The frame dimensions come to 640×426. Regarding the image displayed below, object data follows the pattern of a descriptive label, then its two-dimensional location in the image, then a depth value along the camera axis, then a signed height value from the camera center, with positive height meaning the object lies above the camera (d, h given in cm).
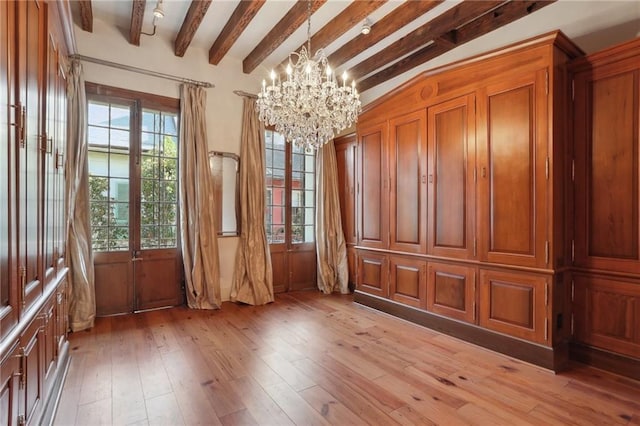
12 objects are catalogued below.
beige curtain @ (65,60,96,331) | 352 +2
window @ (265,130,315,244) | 522 +36
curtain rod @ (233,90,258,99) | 479 +179
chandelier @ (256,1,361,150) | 279 +97
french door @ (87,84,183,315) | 394 +19
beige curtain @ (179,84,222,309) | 430 +11
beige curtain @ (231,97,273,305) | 470 -16
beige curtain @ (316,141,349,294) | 543 -26
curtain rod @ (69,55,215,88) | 378 +182
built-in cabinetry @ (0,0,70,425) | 134 +3
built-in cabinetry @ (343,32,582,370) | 277 +14
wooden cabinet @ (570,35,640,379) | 257 +4
